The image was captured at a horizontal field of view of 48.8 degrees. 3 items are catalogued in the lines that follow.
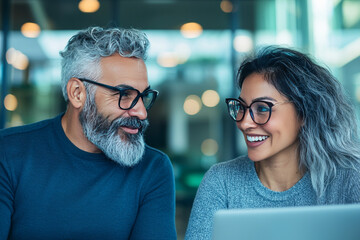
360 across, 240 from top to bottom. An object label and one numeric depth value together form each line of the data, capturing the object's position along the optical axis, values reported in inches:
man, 64.9
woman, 65.9
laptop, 35.6
